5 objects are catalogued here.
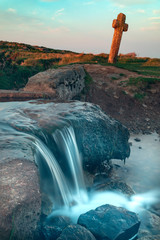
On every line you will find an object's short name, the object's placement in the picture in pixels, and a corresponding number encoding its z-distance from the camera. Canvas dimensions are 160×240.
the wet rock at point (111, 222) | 3.52
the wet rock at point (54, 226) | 3.25
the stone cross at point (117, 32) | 17.42
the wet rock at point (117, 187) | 5.50
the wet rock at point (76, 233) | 3.07
